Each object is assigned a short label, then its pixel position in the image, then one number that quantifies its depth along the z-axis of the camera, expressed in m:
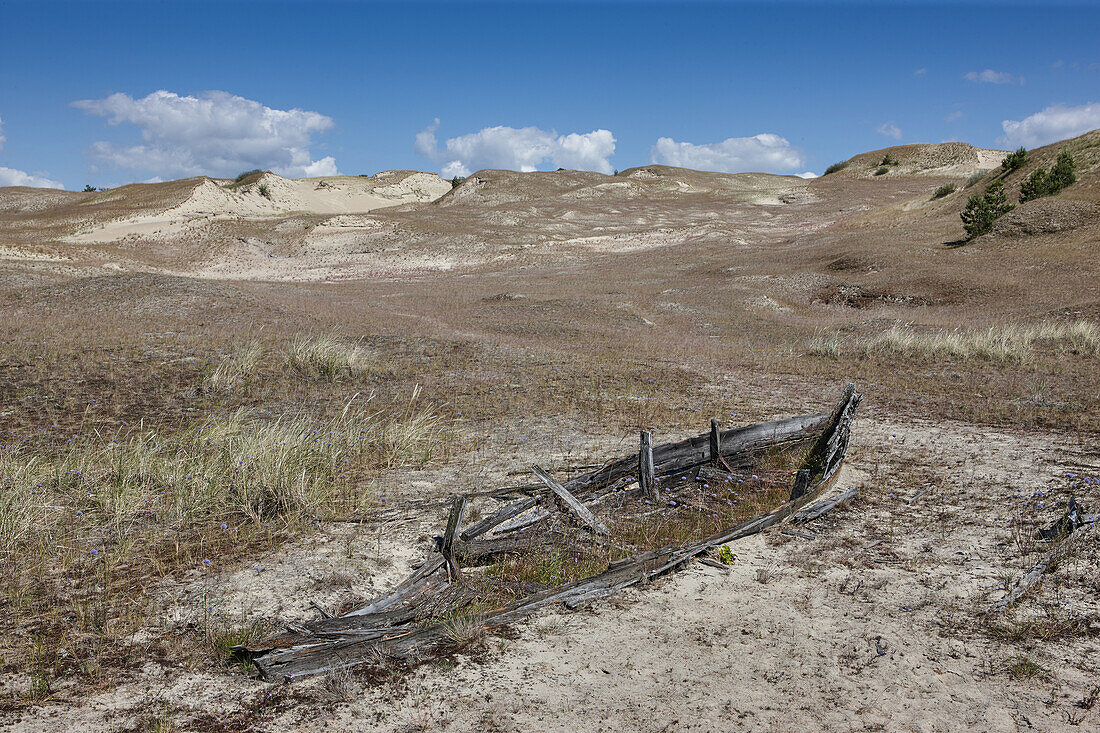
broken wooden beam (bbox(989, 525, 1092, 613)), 4.61
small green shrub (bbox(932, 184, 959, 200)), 47.47
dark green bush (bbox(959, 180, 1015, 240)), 32.19
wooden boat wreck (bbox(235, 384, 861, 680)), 3.93
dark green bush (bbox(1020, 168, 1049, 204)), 35.62
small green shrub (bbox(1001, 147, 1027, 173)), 41.91
